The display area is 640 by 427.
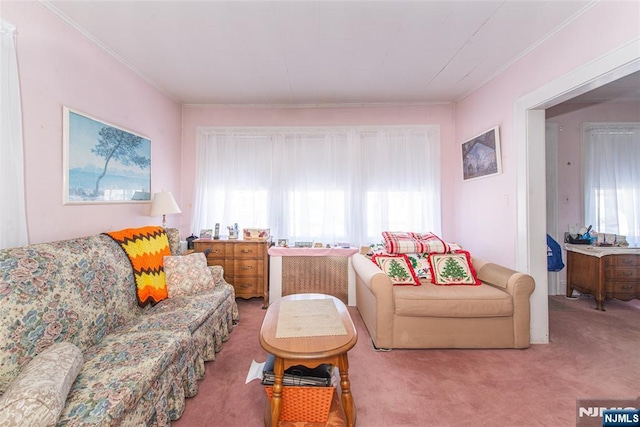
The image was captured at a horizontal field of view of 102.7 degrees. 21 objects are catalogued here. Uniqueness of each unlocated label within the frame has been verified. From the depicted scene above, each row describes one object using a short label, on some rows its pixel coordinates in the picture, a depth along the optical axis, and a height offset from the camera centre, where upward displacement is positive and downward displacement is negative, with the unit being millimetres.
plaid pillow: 2727 -316
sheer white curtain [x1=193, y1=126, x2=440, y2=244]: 3533 +494
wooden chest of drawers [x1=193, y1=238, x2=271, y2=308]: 3170 -549
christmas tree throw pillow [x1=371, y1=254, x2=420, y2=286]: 2512 -535
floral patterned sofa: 1023 -669
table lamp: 2742 +137
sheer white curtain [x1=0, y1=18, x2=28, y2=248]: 1517 +425
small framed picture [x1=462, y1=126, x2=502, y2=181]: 2709 +689
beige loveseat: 2178 -873
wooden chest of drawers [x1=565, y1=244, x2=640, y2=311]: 2998 -703
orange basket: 1396 -1026
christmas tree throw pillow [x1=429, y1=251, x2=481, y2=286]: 2506 -546
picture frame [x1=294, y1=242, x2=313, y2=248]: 3423 -376
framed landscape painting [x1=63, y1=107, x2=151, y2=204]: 1972 +500
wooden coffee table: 1329 -715
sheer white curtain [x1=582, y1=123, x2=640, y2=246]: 3457 +502
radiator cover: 3305 -762
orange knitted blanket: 2047 -356
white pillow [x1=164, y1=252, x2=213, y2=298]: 2263 -526
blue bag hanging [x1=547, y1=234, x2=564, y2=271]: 3285 -546
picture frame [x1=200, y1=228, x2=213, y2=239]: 3387 -224
